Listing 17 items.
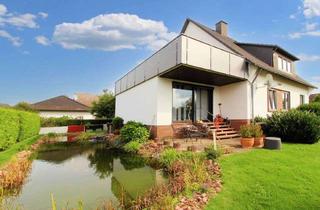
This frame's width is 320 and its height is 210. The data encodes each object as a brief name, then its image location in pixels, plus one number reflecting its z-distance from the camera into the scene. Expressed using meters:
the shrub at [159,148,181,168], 7.79
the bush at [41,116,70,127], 27.63
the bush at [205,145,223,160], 7.10
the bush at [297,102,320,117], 13.56
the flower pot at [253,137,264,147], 9.16
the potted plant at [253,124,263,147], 9.17
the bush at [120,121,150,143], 12.39
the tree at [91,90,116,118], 28.36
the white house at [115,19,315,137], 10.71
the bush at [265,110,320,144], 10.09
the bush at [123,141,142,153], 11.38
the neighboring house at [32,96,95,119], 37.51
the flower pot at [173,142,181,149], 9.51
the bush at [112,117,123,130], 19.38
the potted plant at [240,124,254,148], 8.99
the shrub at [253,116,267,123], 12.81
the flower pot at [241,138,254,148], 8.98
